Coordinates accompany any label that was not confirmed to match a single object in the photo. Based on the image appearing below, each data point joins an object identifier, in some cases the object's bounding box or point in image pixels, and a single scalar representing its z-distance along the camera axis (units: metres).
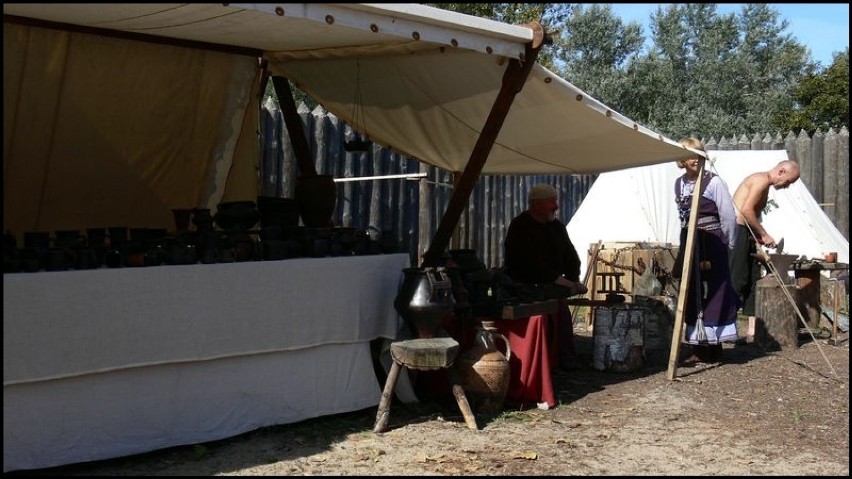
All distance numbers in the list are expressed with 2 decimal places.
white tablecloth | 3.98
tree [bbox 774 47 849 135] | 17.53
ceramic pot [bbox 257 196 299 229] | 5.71
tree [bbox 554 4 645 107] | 21.73
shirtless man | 7.57
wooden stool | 4.91
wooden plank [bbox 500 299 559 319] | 5.46
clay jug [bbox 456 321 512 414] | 5.28
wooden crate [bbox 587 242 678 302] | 8.59
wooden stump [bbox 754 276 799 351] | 7.83
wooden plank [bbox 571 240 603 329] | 8.66
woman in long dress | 6.97
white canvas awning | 4.76
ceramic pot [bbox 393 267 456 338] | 5.03
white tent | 10.38
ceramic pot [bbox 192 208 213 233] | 5.08
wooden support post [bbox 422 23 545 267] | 5.31
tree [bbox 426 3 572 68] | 15.48
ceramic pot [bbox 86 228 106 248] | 4.65
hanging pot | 6.20
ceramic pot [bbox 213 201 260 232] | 5.44
